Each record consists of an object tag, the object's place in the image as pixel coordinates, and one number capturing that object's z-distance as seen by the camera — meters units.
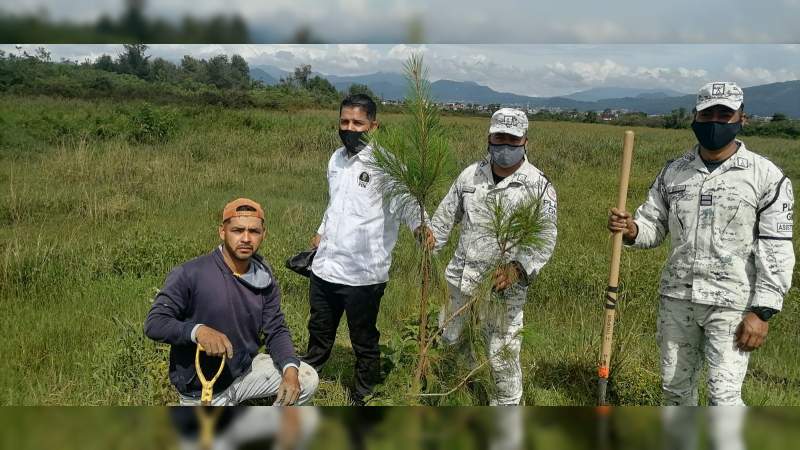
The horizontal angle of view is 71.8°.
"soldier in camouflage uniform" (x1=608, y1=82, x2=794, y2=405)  2.48
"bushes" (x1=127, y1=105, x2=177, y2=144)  8.20
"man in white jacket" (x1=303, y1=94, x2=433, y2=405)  3.21
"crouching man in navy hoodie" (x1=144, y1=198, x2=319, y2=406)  2.31
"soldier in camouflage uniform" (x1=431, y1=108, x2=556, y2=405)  2.55
